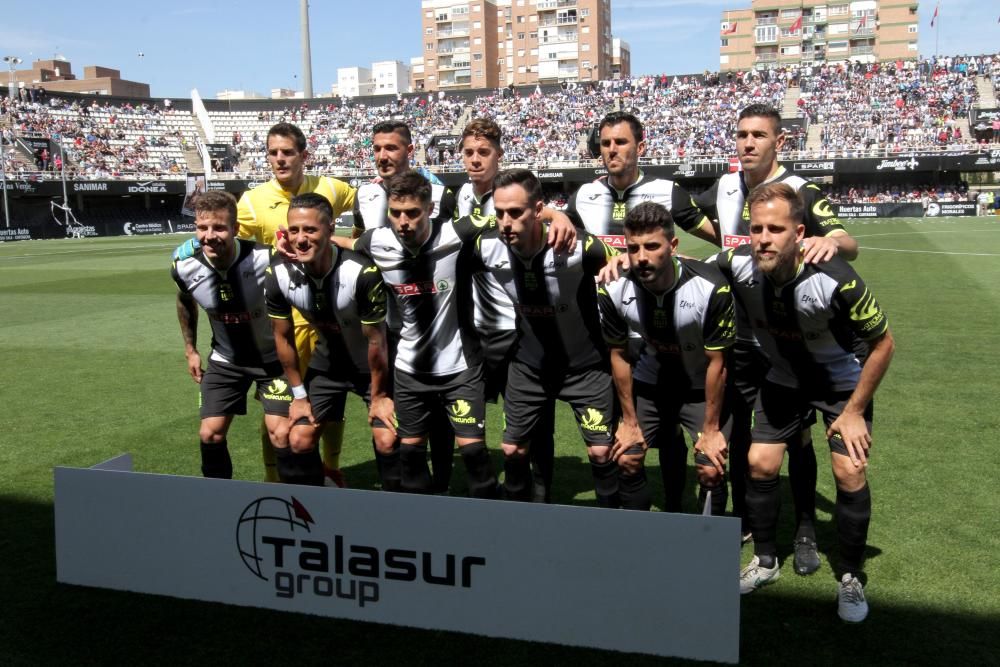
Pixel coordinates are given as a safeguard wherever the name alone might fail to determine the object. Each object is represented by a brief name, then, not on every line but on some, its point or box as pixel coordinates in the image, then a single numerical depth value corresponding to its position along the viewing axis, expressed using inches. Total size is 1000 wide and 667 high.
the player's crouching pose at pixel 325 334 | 208.4
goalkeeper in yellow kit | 237.8
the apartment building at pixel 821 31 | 3900.1
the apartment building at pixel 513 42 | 4087.1
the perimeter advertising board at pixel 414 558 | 153.6
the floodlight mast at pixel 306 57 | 2615.7
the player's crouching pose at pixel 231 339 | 227.5
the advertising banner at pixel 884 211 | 1831.9
